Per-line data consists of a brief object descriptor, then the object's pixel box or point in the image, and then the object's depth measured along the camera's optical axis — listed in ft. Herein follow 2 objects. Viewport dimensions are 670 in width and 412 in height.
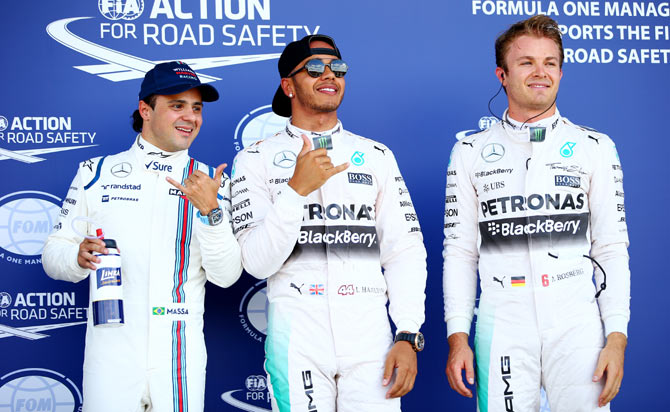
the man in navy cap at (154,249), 15.17
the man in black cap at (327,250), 14.73
